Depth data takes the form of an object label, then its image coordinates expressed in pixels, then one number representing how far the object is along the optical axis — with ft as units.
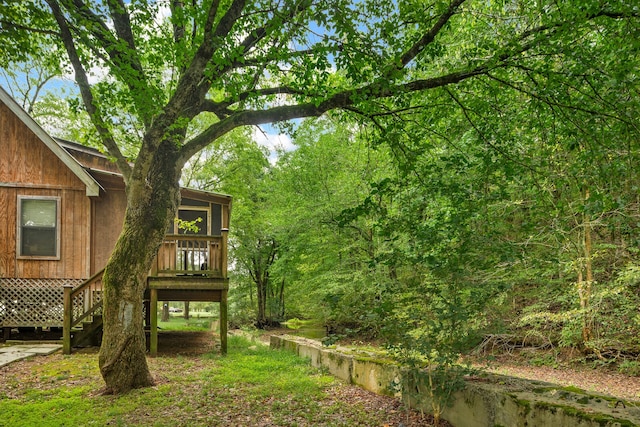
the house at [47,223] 34.45
